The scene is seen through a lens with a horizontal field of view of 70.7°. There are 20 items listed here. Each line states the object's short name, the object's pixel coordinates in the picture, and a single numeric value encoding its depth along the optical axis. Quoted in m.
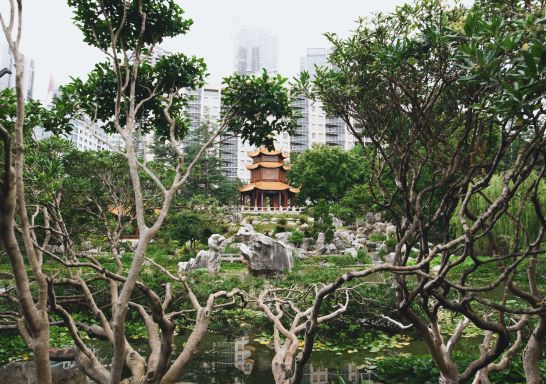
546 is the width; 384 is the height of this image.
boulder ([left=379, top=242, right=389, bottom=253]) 23.45
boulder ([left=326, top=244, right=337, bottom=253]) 24.85
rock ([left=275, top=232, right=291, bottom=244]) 25.91
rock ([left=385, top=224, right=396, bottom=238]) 26.70
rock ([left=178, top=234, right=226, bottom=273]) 18.50
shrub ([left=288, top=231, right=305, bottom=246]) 25.64
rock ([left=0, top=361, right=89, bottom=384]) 4.08
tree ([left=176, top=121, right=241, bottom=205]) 36.95
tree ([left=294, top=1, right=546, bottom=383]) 2.16
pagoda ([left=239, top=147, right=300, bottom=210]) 38.16
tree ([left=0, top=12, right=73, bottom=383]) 2.01
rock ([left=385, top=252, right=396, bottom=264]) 21.14
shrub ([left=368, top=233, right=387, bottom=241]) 27.58
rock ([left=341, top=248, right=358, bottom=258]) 23.58
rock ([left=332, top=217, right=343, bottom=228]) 32.10
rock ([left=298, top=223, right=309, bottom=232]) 27.80
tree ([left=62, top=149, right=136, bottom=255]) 9.69
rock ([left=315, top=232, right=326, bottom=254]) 24.80
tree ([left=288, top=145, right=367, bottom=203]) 35.69
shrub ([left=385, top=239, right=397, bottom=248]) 24.11
